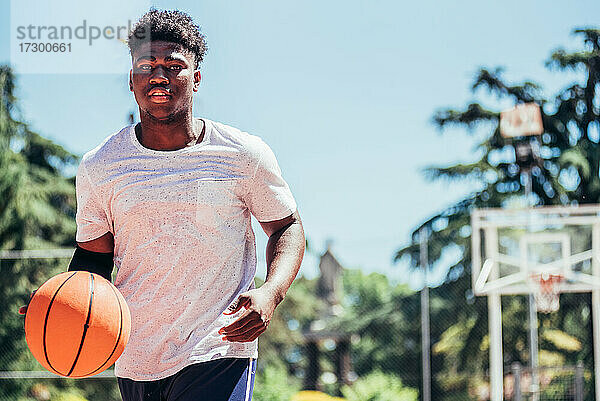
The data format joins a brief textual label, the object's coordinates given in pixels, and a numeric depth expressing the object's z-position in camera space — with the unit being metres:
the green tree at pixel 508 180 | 14.24
